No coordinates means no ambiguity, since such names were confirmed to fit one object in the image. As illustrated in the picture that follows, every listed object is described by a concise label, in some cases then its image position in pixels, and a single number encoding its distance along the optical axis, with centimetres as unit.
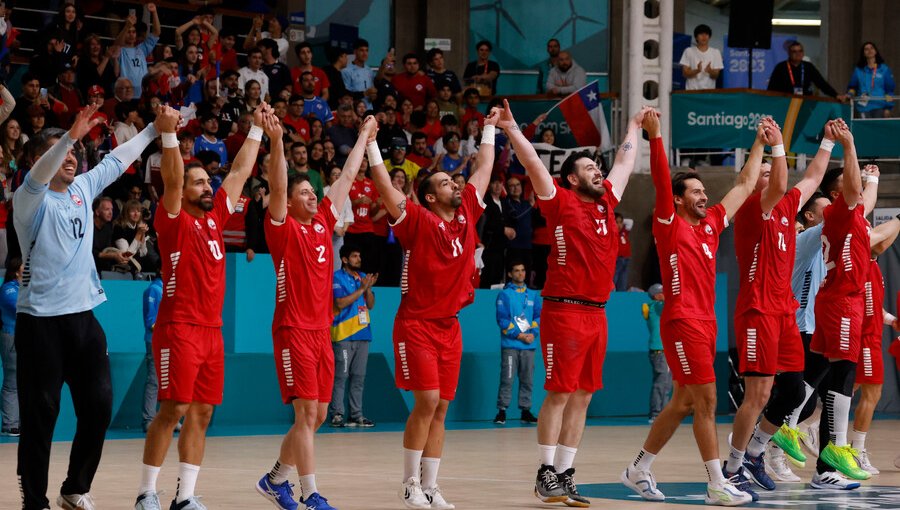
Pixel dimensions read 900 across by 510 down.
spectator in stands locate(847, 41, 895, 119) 2328
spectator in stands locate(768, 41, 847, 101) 2244
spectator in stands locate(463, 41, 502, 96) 2417
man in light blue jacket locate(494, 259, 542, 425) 1814
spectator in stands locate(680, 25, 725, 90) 2264
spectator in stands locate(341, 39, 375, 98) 2253
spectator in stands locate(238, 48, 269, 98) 2025
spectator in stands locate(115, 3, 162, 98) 1964
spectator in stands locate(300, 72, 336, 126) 2064
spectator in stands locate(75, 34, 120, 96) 1909
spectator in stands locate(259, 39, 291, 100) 2056
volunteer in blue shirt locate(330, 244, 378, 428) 1689
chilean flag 2195
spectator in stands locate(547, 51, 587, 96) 2347
